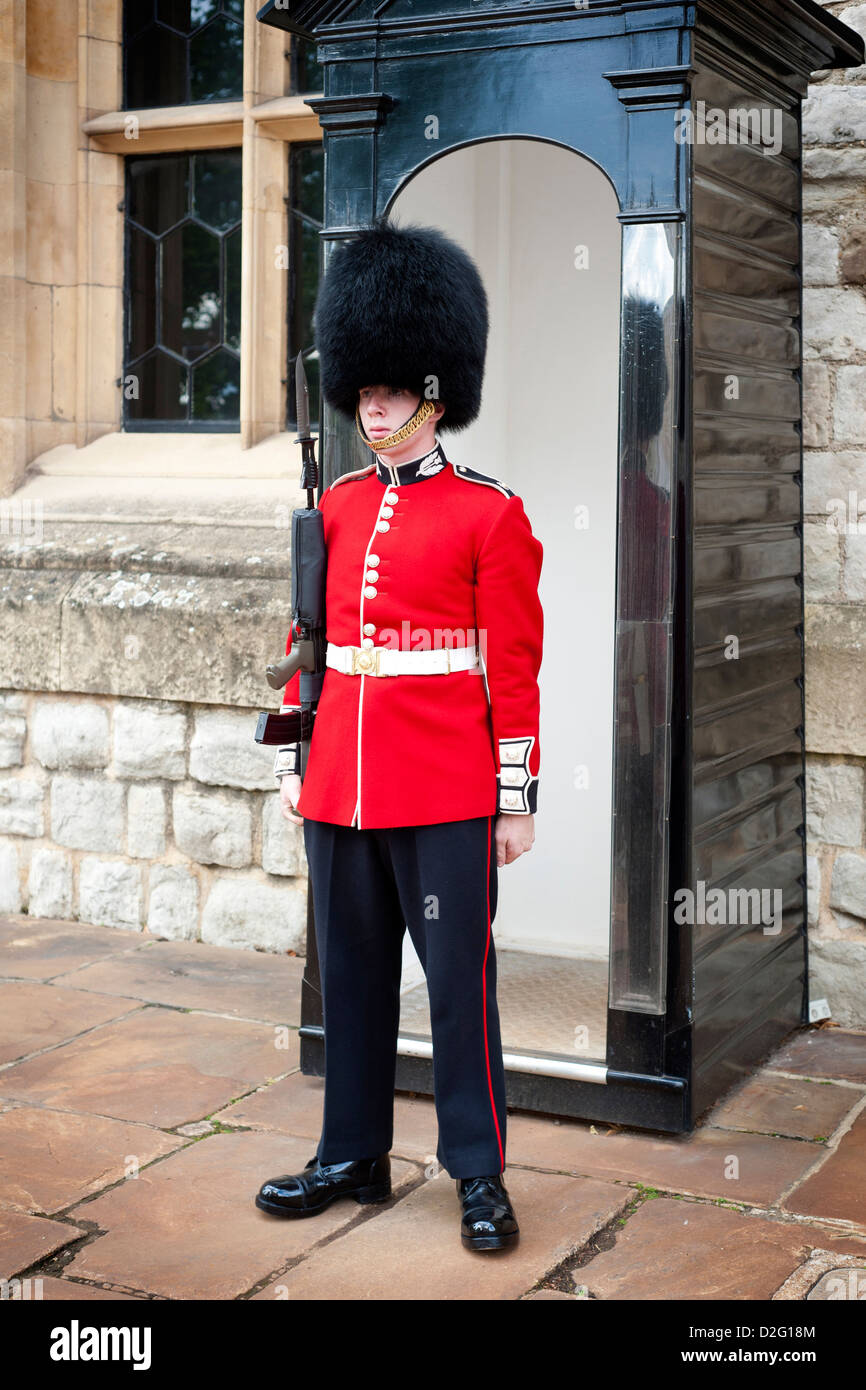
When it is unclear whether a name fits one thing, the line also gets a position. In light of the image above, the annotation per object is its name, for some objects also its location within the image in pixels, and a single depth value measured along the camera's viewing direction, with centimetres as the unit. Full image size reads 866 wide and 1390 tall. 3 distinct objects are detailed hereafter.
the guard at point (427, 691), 258
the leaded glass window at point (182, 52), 488
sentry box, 301
